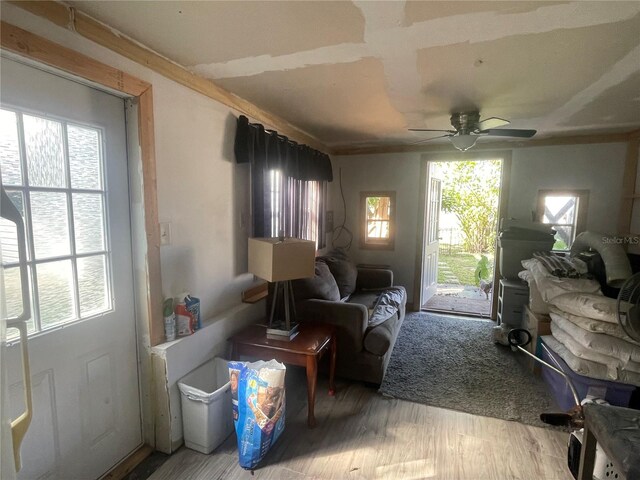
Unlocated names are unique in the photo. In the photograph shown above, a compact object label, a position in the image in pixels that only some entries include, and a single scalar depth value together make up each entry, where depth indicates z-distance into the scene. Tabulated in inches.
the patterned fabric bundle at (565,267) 94.3
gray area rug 88.7
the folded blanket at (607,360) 76.2
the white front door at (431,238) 169.0
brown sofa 94.9
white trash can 69.2
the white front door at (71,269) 48.7
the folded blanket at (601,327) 77.5
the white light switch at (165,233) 68.9
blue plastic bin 78.3
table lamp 76.3
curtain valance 92.2
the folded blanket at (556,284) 86.5
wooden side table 78.2
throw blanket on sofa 106.8
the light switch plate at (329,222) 169.9
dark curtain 95.3
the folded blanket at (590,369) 76.8
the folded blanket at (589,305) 77.2
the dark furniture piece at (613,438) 46.0
